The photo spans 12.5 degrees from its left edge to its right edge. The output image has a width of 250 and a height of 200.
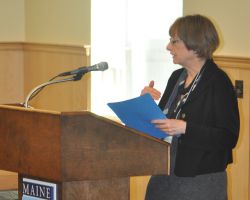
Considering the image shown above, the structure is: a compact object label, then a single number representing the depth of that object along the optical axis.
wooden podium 4.23
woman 4.81
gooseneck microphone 4.76
